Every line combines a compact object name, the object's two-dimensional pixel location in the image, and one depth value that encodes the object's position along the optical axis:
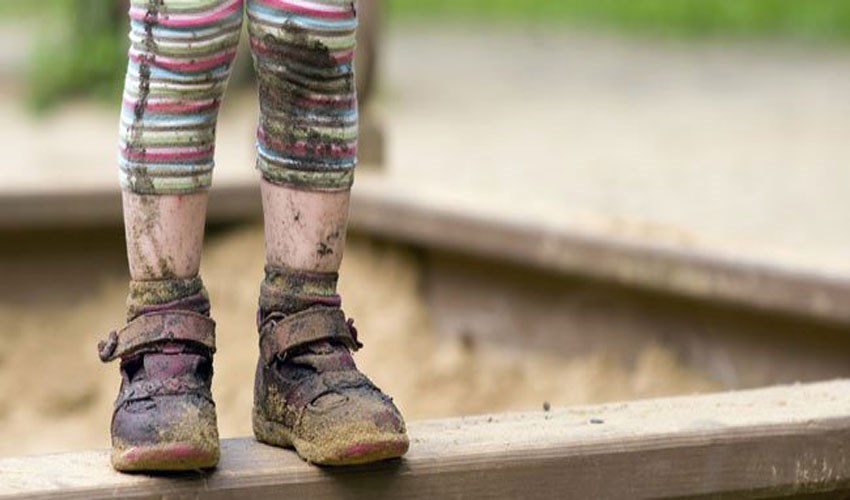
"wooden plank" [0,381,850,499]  3.25
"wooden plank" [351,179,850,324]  3.97
